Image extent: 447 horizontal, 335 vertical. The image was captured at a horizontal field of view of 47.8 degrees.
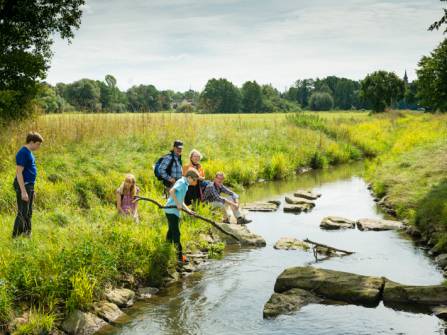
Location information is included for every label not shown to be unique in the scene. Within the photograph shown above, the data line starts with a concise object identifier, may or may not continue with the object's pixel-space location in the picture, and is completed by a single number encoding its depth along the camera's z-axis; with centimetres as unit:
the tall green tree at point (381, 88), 7588
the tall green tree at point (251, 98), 10838
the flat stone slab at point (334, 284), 952
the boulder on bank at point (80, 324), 820
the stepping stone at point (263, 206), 1845
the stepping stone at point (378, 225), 1527
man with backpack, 1419
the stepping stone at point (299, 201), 1944
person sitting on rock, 1535
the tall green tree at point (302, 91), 14900
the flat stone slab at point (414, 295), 907
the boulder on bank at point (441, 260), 1147
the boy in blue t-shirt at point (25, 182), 1021
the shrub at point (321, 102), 12912
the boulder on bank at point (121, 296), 932
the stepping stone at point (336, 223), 1580
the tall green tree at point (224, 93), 10069
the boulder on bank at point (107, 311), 880
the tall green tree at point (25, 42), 1961
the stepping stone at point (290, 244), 1334
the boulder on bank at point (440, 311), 862
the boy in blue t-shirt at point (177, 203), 1073
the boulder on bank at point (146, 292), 998
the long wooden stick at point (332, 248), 1259
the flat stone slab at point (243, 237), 1355
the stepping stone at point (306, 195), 2069
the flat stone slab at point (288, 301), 908
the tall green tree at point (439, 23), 1742
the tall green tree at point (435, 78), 2851
